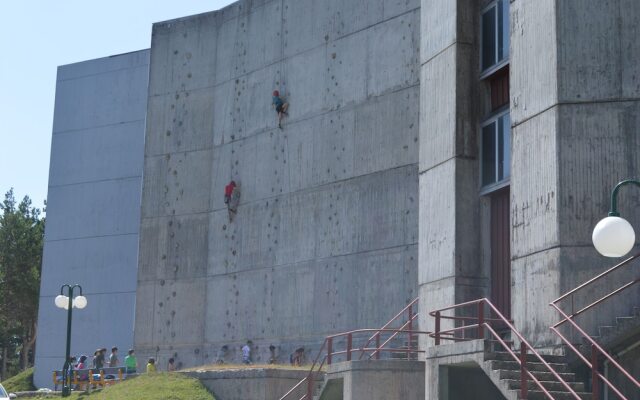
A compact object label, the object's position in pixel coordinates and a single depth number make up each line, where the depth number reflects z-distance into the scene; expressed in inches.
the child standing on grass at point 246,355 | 1448.1
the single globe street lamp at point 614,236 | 516.7
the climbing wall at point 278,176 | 1316.4
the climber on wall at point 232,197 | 1567.9
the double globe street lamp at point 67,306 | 1319.5
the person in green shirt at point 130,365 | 1376.7
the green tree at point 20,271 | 2620.6
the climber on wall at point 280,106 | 1502.2
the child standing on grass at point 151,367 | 1364.4
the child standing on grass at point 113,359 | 1469.0
